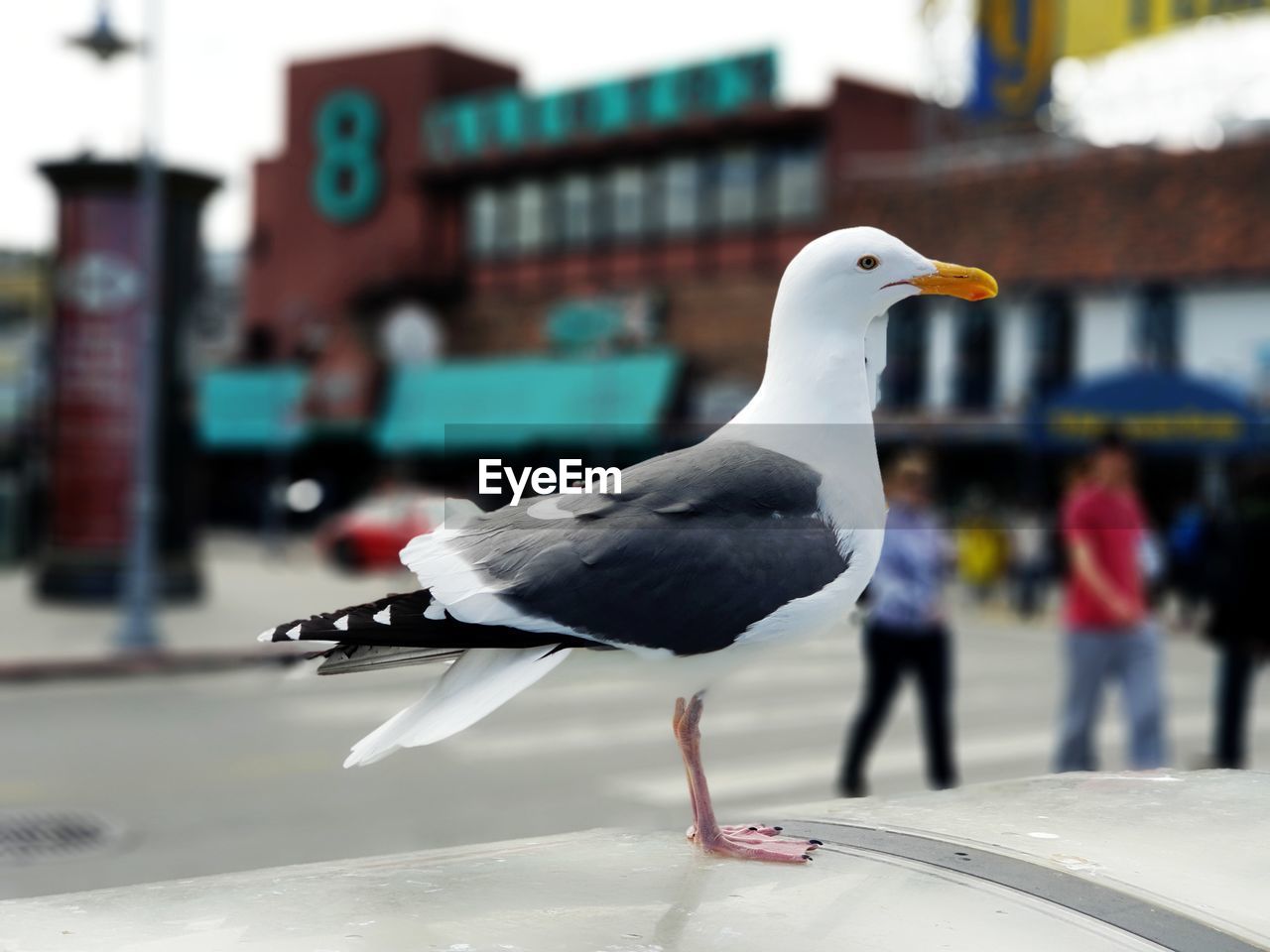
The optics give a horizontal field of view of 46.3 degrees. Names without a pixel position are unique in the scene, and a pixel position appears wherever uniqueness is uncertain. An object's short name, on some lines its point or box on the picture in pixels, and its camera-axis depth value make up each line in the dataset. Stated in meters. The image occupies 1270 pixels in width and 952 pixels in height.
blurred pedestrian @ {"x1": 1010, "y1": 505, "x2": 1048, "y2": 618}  17.91
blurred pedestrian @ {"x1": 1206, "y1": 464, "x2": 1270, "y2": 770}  8.23
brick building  23.42
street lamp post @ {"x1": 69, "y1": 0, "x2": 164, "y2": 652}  12.87
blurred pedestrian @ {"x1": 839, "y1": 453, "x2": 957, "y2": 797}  7.55
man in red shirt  6.85
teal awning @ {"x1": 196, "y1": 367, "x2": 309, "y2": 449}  37.75
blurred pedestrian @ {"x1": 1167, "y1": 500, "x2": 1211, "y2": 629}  18.17
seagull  1.21
